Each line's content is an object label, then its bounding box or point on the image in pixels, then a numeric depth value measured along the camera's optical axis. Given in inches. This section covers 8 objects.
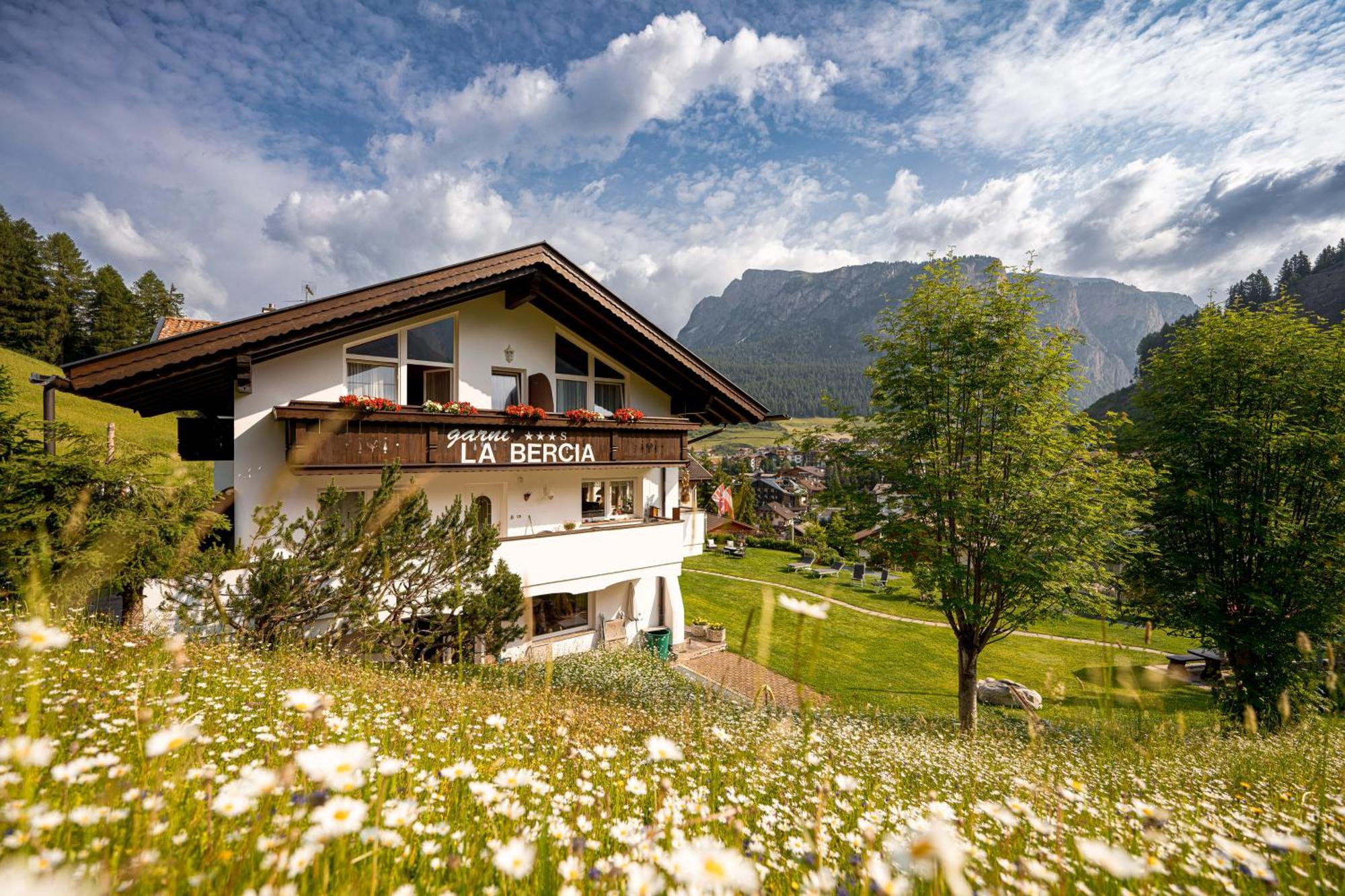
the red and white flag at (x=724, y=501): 1061.8
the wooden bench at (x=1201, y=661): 709.3
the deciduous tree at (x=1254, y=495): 444.1
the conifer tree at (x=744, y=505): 3006.9
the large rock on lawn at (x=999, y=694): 599.8
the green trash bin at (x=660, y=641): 593.0
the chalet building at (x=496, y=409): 378.0
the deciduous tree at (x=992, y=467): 422.3
